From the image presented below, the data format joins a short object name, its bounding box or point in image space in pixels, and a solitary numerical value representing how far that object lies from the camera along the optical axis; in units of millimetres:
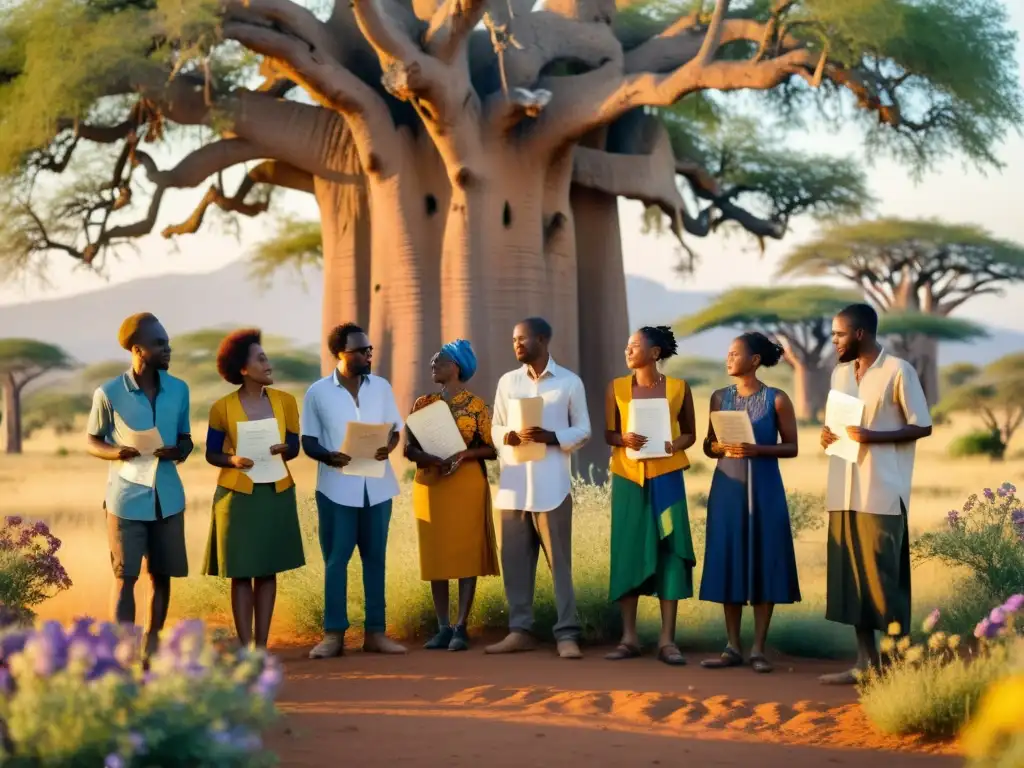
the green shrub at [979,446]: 29266
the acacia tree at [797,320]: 35812
